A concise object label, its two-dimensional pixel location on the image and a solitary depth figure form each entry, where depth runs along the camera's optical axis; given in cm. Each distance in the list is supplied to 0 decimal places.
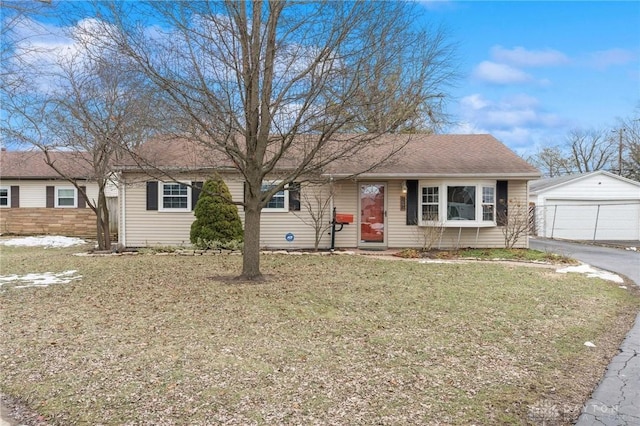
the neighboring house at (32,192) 1898
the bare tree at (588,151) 3916
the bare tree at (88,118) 857
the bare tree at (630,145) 3269
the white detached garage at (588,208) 2077
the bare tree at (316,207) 1317
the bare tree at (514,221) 1314
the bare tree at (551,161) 4090
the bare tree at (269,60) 641
